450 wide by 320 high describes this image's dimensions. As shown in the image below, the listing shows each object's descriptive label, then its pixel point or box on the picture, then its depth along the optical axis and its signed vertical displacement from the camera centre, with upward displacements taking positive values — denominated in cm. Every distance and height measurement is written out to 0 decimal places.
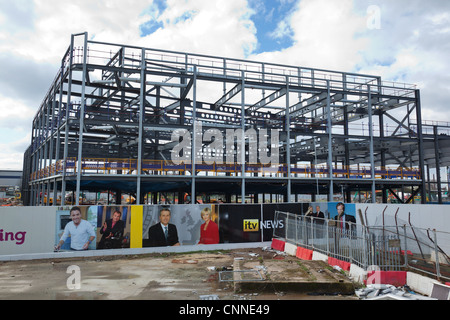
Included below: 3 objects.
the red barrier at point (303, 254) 1252 -275
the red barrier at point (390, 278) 851 -252
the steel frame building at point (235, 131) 2359 +539
